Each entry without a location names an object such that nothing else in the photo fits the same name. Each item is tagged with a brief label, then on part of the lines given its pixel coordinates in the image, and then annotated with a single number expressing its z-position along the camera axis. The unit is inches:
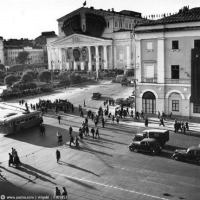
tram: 1475.1
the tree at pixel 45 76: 3430.4
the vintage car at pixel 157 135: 1214.3
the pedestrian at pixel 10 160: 1075.2
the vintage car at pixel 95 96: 2405.3
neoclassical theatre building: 4520.2
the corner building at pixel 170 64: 1590.8
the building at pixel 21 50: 6525.6
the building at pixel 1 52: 6309.1
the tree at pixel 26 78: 3146.7
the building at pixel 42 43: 7338.6
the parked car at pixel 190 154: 1032.8
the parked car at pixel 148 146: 1133.7
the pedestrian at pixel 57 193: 761.0
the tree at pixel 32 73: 3499.0
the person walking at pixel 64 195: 761.1
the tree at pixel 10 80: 3297.2
